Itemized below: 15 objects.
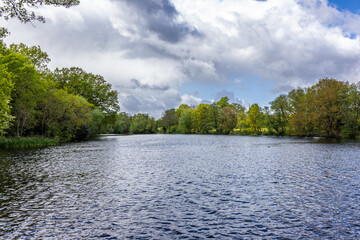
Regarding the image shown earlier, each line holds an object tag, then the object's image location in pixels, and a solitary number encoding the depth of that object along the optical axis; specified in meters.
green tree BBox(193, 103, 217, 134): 141.12
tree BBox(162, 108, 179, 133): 180.38
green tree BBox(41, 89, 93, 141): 57.40
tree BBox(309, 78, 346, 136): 79.19
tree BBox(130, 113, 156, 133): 188.49
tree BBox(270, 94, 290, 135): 101.38
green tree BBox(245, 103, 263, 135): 111.25
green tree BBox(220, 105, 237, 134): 129.38
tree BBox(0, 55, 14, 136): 32.75
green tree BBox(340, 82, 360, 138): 73.44
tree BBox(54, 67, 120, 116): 83.25
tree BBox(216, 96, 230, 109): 158.54
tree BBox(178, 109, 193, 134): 155.00
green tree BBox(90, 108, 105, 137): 80.31
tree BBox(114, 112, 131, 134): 167.77
